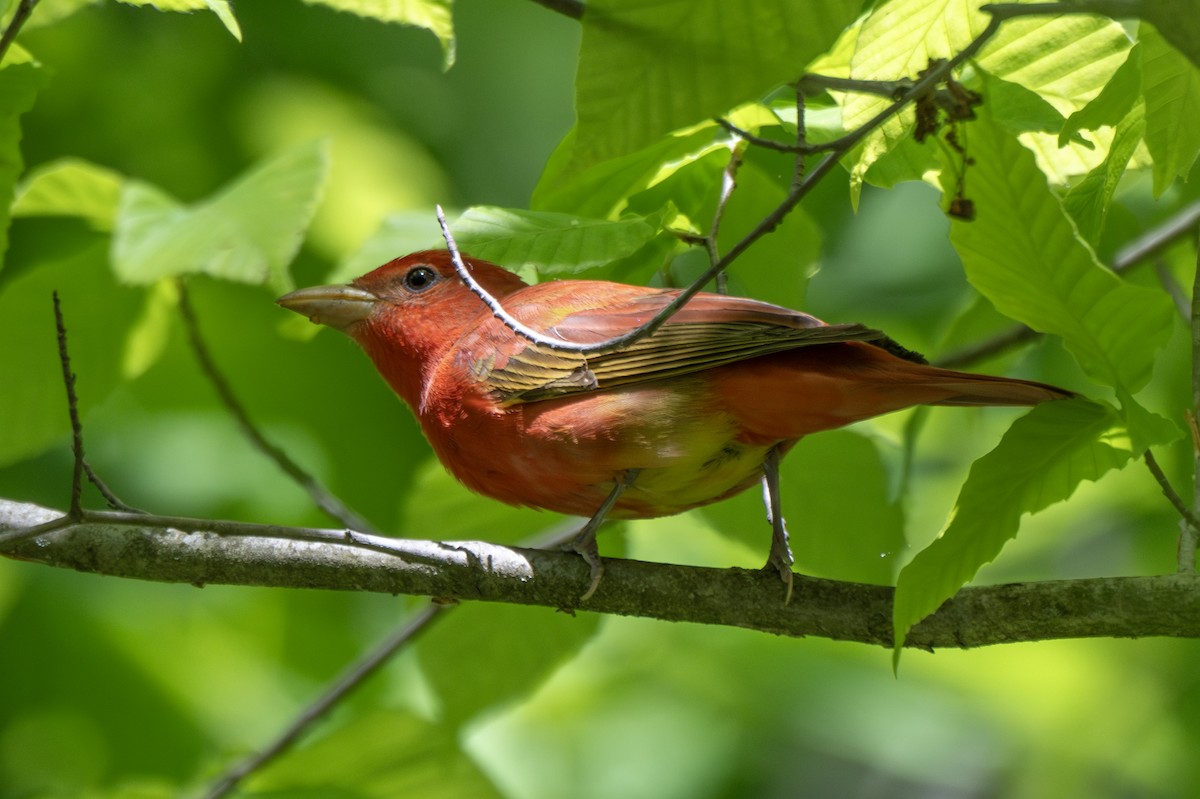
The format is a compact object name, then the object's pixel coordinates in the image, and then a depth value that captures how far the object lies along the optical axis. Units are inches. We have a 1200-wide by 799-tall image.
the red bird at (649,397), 213.8
